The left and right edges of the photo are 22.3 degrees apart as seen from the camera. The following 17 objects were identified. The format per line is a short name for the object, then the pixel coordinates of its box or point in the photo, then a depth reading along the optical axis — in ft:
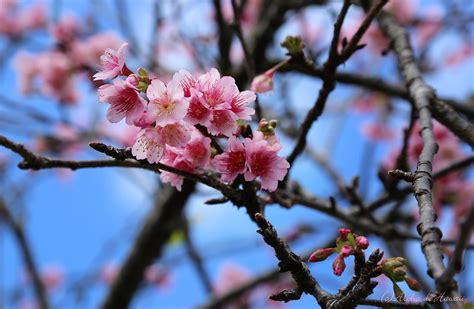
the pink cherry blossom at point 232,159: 2.11
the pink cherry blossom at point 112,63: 2.11
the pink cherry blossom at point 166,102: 2.02
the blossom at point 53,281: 15.45
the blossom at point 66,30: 10.18
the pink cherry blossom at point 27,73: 10.54
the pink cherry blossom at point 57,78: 10.13
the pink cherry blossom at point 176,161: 2.15
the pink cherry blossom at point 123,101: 2.07
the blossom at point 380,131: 11.45
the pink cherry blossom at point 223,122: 2.08
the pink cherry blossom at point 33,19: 12.98
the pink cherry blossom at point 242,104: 2.10
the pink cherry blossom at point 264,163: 2.10
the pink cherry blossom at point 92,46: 9.83
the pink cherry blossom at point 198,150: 2.11
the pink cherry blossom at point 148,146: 2.06
